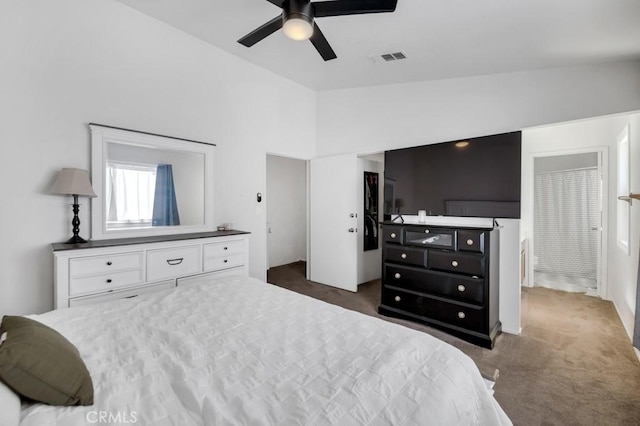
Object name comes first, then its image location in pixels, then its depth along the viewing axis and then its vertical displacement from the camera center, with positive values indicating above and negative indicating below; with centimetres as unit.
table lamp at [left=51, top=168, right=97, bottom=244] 226 +19
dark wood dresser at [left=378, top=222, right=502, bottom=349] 266 -68
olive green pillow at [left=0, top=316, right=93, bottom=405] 83 -48
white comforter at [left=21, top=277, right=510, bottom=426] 83 -57
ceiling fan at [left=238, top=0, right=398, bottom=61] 184 +131
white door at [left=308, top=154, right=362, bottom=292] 420 -16
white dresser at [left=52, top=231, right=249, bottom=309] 205 -45
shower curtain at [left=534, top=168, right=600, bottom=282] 441 -16
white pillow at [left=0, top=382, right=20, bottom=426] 71 -51
